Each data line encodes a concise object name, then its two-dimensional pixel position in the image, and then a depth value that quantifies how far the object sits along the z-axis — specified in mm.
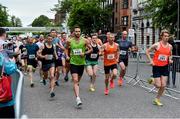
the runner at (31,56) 17875
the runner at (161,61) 11680
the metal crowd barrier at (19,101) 4964
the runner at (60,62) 17334
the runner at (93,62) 15330
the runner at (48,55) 13570
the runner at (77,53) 11719
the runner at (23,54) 21294
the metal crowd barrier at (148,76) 14906
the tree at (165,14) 38219
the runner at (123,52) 16922
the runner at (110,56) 14492
